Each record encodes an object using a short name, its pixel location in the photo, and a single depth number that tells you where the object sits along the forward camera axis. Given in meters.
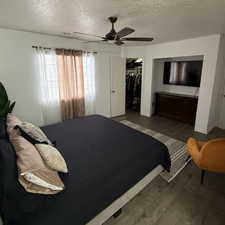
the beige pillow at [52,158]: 1.30
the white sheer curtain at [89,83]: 4.12
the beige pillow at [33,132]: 1.62
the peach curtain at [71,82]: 3.66
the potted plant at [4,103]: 2.79
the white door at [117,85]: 4.78
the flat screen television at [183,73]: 4.09
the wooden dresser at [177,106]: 4.21
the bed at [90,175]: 1.05
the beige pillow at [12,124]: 1.64
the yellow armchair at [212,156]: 1.82
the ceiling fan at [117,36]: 2.06
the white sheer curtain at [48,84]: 3.39
